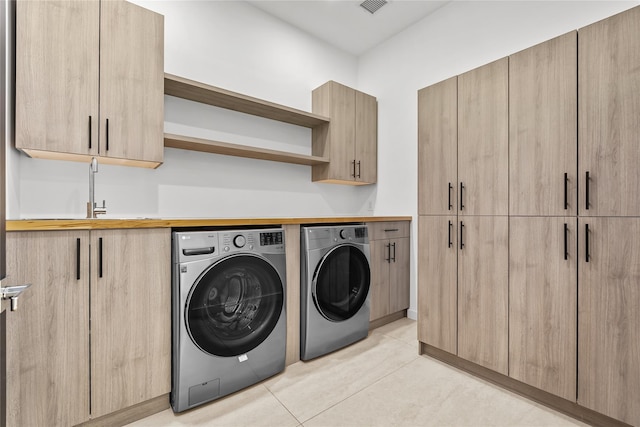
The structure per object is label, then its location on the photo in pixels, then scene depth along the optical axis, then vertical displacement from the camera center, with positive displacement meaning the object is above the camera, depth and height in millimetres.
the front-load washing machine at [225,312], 1586 -577
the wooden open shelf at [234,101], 2160 +912
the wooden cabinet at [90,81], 1547 +741
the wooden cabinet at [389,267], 2668 -508
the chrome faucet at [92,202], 1687 +58
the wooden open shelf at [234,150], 2157 +510
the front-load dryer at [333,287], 2102 -566
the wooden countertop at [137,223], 1253 -56
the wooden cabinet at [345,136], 2986 +810
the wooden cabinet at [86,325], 1259 -523
